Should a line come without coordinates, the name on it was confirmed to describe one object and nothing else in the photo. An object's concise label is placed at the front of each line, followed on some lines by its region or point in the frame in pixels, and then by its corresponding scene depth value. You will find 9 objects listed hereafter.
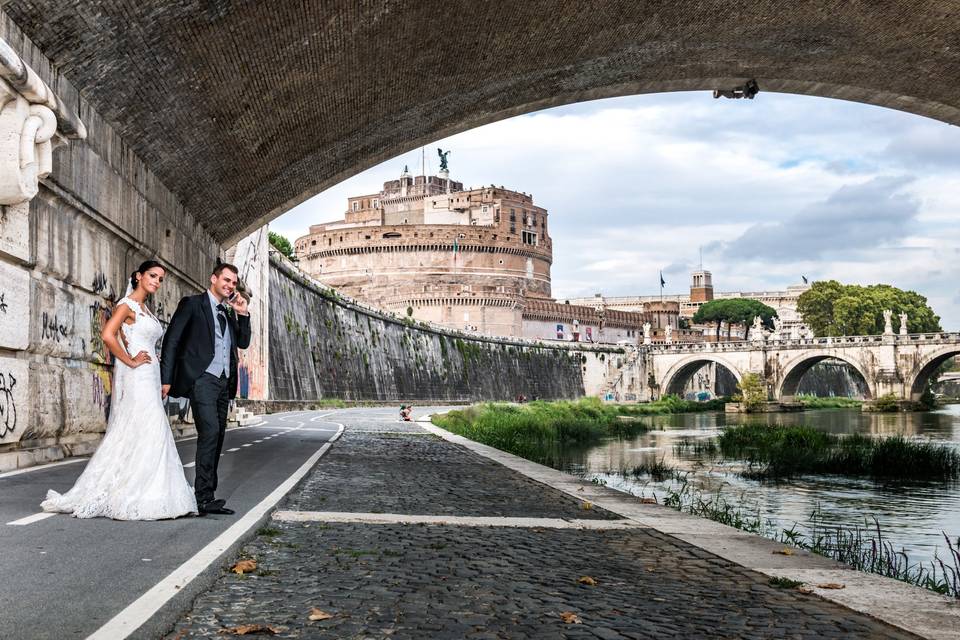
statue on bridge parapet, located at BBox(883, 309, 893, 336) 79.56
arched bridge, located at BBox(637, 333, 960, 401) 77.75
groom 6.86
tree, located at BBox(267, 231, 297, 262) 84.14
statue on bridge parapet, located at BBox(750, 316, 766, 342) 87.81
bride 6.43
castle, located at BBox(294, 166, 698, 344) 90.81
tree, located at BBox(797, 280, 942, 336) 98.44
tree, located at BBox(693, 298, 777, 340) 127.38
